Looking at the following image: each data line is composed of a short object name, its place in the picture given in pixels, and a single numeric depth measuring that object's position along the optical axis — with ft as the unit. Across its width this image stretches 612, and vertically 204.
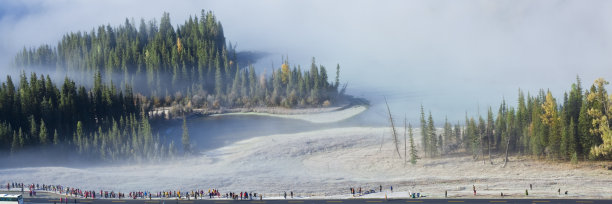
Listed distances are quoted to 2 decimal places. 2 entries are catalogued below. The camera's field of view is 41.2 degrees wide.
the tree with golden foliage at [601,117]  477.36
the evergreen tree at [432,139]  520.83
